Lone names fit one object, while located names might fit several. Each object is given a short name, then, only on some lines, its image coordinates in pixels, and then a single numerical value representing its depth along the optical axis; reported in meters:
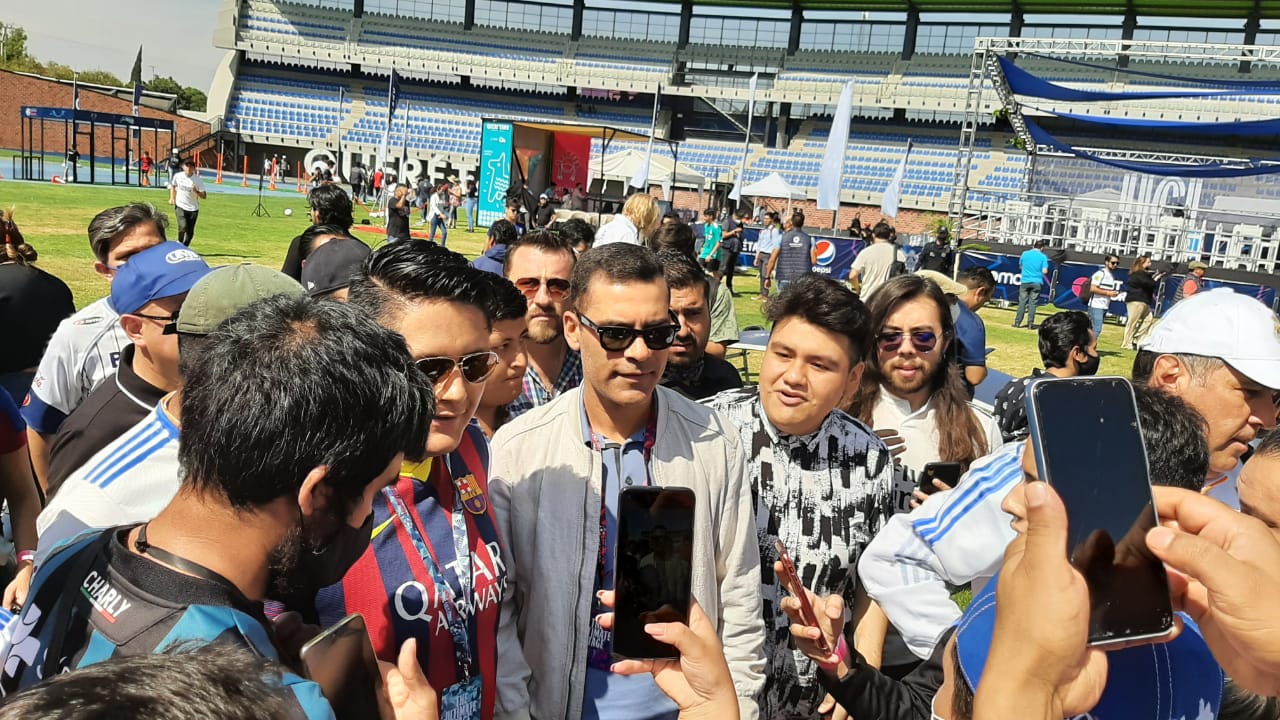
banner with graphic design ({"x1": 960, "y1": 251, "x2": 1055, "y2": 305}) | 20.61
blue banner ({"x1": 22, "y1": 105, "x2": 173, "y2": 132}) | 26.73
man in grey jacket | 2.12
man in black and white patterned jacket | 2.66
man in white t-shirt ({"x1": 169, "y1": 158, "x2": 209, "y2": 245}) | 14.99
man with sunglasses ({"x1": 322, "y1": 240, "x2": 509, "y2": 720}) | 1.70
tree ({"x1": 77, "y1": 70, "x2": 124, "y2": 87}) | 62.44
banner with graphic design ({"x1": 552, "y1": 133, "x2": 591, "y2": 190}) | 31.17
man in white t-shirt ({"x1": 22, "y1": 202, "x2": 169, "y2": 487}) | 3.35
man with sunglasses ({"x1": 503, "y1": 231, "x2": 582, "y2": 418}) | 3.67
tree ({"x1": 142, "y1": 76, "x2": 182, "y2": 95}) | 70.25
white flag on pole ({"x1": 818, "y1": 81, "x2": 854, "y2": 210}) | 15.84
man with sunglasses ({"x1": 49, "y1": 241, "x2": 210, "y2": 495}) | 2.58
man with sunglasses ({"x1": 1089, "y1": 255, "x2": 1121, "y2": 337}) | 15.25
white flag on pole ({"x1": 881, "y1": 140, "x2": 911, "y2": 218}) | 19.70
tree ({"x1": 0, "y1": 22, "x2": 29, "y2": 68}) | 62.44
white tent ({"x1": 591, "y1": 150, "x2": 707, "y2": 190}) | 28.14
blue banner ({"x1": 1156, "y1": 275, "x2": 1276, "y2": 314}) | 18.22
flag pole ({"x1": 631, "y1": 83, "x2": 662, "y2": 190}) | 23.17
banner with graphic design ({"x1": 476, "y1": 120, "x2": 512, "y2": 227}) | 25.45
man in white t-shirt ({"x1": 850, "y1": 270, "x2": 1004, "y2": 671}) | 3.42
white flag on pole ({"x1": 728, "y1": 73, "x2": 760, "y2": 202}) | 22.95
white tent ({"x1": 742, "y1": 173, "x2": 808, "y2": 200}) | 25.48
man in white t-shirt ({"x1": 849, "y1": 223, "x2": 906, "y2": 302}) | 11.80
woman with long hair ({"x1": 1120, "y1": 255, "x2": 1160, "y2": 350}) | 14.70
